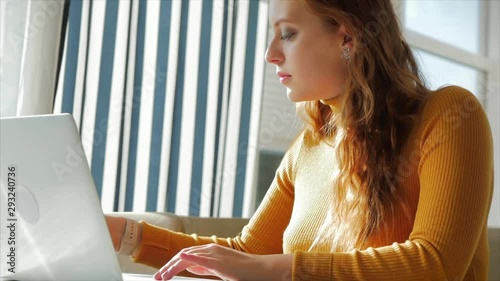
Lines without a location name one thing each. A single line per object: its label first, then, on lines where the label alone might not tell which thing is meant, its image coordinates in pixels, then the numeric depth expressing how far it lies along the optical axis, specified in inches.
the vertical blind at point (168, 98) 102.7
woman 43.9
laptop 35.3
